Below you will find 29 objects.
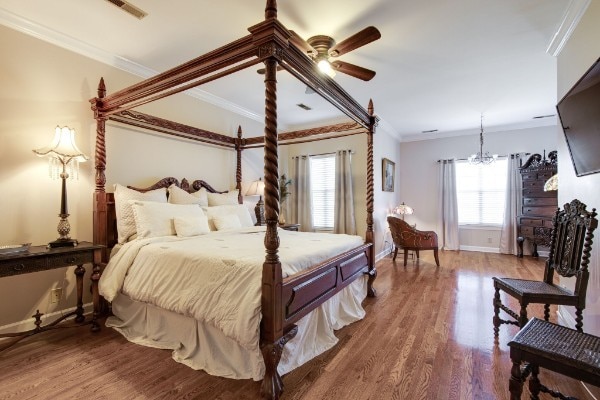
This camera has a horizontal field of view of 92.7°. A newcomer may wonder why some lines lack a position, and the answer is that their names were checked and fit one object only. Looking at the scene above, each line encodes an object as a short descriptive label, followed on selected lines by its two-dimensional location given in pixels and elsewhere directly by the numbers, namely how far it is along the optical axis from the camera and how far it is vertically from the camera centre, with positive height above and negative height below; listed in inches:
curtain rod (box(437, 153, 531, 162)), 227.8 +35.5
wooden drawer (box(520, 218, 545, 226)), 206.8 -16.5
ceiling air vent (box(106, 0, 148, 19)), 87.4 +60.4
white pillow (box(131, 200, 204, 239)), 109.0 -7.0
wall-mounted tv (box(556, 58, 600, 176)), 69.9 +21.4
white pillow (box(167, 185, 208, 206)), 134.5 +1.1
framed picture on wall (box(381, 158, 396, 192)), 226.7 +20.8
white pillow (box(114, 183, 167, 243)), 111.7 -4.6
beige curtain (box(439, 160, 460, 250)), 251.1 -5.9
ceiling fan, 87.6 +48.1
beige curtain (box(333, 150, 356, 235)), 207.2 +1.7
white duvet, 70.0 -21.4
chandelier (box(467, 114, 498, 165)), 206.4 +29.4
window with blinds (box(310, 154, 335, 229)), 219.9 +8.2
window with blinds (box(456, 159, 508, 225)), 239.6 +6.3
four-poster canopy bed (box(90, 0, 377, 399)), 67.6 +9.9
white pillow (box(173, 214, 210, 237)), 114.3 -11.1
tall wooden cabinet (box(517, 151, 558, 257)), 204.2 -2.7
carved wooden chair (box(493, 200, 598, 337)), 74.0 -19.8
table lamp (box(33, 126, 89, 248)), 95.7 +15.2
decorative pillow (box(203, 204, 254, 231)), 136.6 -6.6
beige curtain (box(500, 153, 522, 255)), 228.1 -3.8
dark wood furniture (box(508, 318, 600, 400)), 49.6 -28.3
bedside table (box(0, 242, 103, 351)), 80.3 -19.5
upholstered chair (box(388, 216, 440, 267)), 194.4 -26.4
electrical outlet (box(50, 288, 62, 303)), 104.7 -35.2
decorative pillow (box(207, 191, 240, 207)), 151.9 +0.2
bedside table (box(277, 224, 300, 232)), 178.2 -17.3
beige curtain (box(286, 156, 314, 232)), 224.7 +3.4
